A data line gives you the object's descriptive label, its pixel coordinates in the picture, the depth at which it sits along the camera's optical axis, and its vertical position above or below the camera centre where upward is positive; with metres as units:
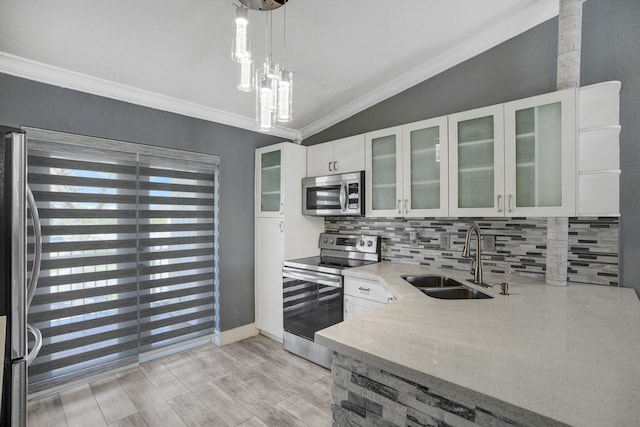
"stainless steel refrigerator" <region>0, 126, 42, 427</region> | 1.35 -0.29
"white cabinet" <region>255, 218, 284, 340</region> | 3.26 -0.69
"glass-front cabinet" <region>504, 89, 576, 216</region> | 1.85 +0.40
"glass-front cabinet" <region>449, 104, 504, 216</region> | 2.10 +0.39
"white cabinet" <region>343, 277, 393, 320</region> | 2.31 -0.65
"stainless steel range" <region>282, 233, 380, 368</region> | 2.68 -0.72
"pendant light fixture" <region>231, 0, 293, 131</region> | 1.55 +0.70
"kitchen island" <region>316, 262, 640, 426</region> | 0.73 -0.45
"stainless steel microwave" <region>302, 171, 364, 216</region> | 2.87 +0.20
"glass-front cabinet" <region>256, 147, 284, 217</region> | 3.32 +0.35
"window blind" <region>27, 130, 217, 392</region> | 2.30 -0.35
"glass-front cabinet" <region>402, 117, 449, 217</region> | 2.36 +0.38
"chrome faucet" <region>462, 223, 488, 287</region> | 1.95 -0.32
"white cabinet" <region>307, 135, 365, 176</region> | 2.94 +0.60
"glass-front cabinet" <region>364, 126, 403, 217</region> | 2.64 +0.39
